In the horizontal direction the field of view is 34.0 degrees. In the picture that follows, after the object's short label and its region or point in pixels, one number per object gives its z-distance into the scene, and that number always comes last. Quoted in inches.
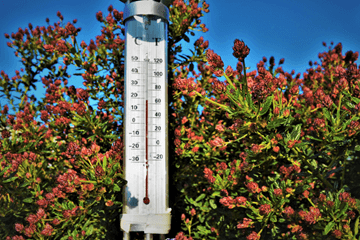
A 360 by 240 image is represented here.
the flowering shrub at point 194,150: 21.2
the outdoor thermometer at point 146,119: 23.0
